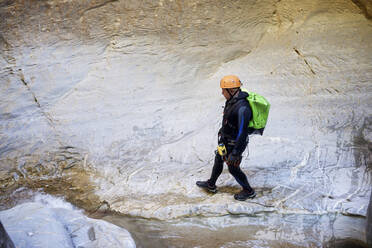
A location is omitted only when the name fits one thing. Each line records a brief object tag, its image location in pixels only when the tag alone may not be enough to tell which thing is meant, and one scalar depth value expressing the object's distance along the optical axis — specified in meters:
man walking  3.73
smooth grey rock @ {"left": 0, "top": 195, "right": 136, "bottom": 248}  3.19
